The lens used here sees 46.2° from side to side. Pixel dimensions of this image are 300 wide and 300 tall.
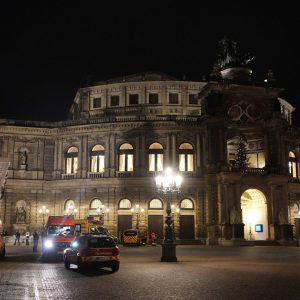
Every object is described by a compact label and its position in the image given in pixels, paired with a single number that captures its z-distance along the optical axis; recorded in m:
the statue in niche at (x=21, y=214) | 43.27
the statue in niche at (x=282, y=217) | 39.74
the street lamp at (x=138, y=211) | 42.01
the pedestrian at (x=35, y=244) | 28.93
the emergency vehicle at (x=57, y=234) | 23.28
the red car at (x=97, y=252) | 16.22
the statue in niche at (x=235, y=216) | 38.84
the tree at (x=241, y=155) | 43.72
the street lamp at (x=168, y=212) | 20.21
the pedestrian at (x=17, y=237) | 36.96
